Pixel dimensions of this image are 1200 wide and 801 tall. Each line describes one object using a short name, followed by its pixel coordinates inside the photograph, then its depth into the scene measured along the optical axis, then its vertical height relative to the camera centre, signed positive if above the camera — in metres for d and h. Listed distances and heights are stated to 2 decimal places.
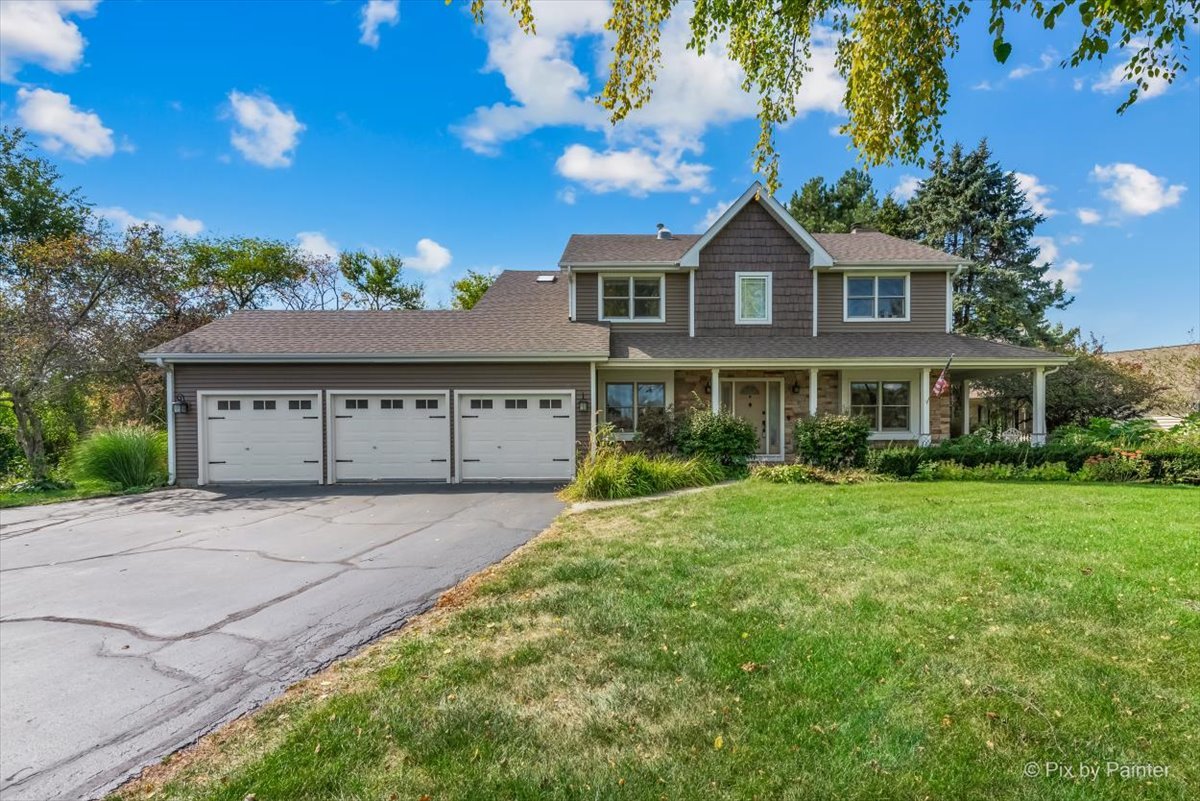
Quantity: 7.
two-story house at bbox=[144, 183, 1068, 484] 12.55 +0.83
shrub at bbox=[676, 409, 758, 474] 12.49 -1.09
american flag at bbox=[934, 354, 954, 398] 13.06 +0.21
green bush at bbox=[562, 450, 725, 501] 10.20 -1.67
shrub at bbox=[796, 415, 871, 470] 12.16 -1.12
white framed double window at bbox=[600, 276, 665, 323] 15.46 +2.86
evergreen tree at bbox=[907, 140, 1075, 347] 21.53 +6.27
